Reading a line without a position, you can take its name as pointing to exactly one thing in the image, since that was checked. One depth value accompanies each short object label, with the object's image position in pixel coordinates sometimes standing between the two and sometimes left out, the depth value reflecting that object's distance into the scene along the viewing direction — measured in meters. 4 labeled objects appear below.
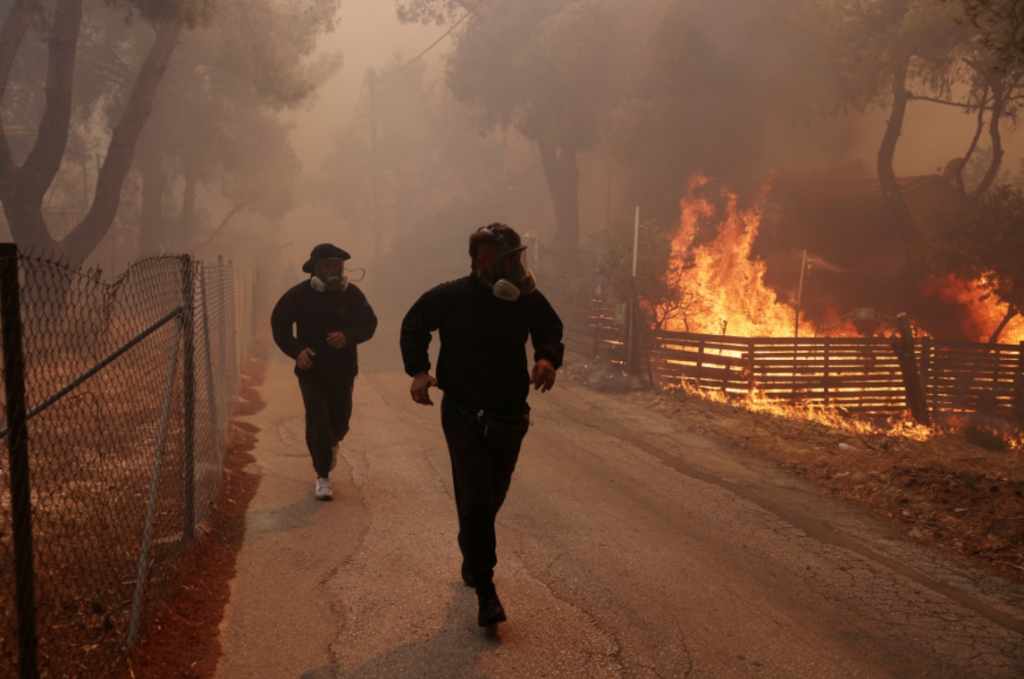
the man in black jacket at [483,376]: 4.26
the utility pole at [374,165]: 44.47
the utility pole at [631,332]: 15.60
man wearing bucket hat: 6.57
